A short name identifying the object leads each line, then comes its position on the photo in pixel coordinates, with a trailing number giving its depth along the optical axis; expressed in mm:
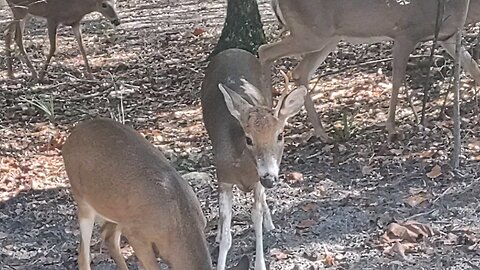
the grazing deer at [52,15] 10938
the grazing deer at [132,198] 4684
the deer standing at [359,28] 7992
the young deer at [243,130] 4973
